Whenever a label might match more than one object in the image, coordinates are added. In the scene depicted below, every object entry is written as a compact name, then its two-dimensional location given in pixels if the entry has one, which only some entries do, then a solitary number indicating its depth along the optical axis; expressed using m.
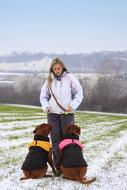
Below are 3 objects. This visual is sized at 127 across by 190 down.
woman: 8.55
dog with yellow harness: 7.88
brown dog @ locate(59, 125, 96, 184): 7.80
